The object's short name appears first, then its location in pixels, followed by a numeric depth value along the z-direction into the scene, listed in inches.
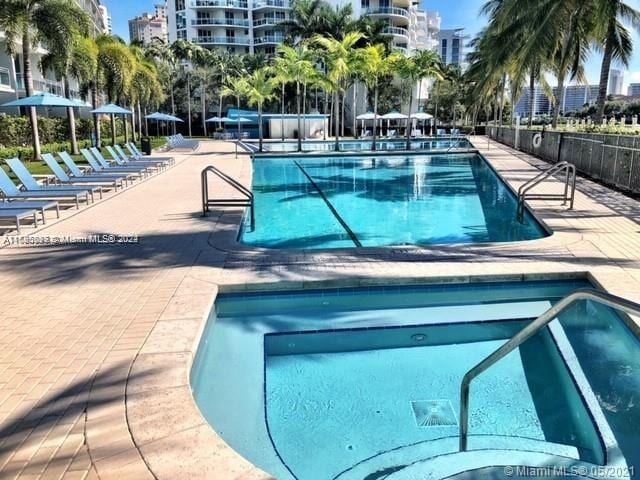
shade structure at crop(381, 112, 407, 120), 1595.6
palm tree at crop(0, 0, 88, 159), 786.2
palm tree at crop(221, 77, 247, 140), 1349.8
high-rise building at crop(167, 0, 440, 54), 2795.3
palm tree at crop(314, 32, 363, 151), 1091.9
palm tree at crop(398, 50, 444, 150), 1205.7
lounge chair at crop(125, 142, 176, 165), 803.1
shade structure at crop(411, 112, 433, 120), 1658.6
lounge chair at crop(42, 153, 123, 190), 506.1
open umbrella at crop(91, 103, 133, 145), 890.9
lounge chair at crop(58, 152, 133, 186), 536.4
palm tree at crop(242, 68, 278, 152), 1173.1
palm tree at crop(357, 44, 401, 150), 1111.0
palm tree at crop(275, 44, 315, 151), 1110.2
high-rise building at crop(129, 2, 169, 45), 7003.0
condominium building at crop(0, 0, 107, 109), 1174.3
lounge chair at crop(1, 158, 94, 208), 421.1
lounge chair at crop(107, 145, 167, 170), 703.7
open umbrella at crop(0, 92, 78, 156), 648.4
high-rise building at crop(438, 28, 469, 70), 6466.5
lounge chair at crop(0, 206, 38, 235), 333.4
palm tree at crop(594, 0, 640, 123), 659.4
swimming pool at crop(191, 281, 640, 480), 153.6
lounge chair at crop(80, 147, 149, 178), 616.1
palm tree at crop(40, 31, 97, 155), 852.0
